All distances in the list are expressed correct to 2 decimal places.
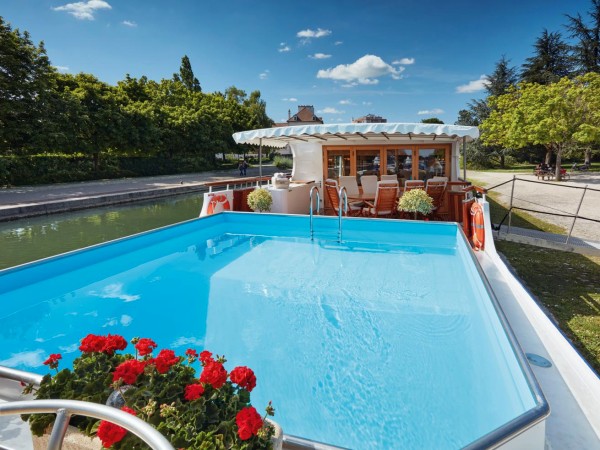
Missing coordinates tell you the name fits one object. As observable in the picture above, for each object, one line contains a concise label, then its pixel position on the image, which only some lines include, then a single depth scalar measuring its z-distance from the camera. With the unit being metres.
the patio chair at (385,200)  8.85
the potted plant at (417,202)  8.38
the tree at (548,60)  39.25
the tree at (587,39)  37.22
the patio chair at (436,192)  9.11
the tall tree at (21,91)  19.16
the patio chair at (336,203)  9.50
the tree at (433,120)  57.94
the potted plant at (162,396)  1.37
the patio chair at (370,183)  10.63
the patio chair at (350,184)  10.39
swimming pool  2.89
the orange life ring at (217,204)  9.73
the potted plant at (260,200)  9.51
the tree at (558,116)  22.05
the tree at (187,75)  62.53
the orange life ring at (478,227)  6.56
